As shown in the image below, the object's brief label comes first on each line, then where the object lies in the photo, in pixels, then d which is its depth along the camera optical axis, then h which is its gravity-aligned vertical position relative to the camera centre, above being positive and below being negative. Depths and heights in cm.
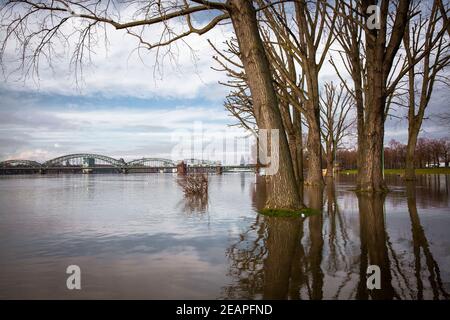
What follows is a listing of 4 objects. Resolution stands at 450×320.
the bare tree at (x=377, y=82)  1437 +369
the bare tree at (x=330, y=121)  3888 +519
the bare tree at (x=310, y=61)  1764 +575
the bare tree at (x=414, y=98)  2640 +524
